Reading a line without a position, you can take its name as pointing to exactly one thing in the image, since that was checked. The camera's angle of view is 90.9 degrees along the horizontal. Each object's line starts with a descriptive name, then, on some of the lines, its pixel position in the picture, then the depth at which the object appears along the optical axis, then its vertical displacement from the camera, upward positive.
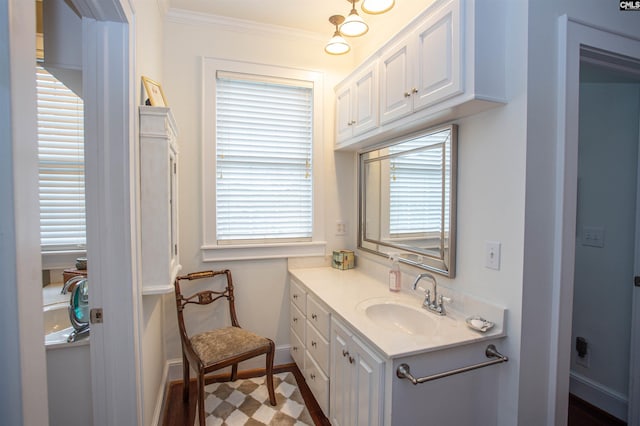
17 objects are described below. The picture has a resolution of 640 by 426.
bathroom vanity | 1.26 -0.69
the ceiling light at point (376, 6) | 1.57 +1.00
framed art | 1.55 +0.59
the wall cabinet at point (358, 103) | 2.01 +0.71
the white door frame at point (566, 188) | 1.38 +0.08
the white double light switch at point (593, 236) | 2.08 -0.21
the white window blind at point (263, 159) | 2.47 +0.35
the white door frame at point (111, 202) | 1.22 +0.00
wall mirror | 1.69 +0.03
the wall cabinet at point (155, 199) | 1.44 +0.02
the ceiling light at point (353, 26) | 1.80 +1.04
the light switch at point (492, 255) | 1.43 -0.23
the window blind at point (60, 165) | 2.09 +0.25
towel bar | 1.21 -0.67
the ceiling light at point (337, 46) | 2.07 +1.05
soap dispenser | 2.01 -0.46
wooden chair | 1.87 -0.91
